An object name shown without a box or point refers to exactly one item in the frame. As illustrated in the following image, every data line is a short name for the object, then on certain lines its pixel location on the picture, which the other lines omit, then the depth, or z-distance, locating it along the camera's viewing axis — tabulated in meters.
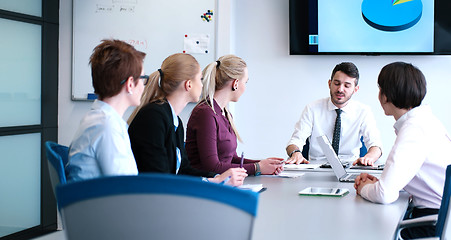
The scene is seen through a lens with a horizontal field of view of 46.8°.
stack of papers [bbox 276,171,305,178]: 2.88
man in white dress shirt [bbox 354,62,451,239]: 2.12
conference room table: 1.63
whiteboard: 4.66
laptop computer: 2.68
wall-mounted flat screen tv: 4.59
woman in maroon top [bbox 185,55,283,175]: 2.81
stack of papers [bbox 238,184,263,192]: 2.39
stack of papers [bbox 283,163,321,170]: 3.21
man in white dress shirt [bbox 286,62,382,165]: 3.98
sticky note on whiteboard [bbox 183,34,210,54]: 4.64
